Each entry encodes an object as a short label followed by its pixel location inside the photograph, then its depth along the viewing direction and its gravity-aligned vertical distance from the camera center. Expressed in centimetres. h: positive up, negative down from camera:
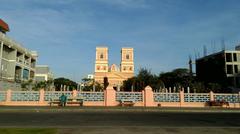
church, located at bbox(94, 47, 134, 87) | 11619 +1097
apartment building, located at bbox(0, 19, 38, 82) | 4434 +529
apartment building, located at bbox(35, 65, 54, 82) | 9738 +583
